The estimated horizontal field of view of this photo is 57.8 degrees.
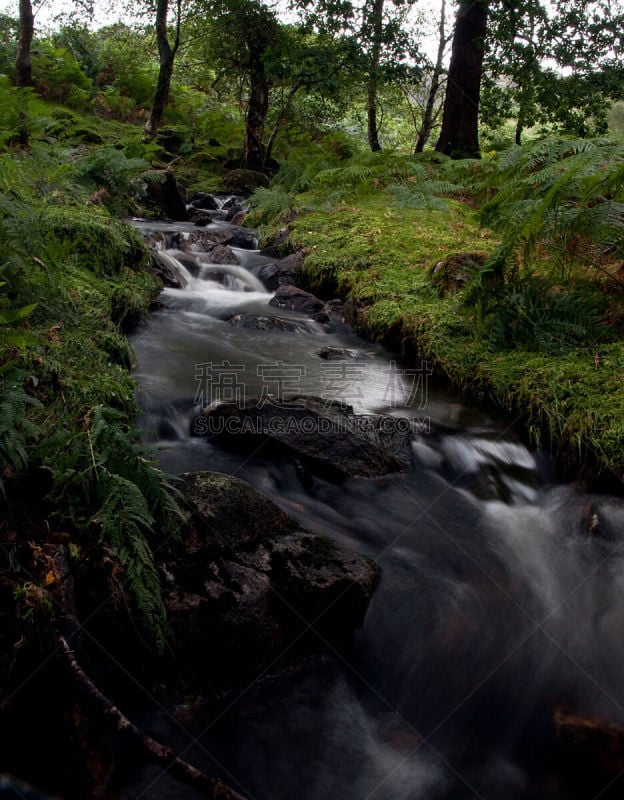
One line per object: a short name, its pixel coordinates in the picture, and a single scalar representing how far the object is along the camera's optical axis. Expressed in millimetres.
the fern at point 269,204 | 11328
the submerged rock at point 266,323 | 6742
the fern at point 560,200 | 4195
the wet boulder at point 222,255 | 8984
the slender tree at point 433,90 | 12838
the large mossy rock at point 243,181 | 14141
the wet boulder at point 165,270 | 7543
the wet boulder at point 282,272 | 8414
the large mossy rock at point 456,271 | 6316
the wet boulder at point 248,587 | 2352
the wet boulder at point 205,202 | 13055
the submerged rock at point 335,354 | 5996
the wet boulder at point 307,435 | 3926
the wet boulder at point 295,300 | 7535
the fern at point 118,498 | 2164
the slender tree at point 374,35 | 11042
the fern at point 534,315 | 4949
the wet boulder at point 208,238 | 9594
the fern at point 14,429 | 2174
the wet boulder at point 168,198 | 11219
